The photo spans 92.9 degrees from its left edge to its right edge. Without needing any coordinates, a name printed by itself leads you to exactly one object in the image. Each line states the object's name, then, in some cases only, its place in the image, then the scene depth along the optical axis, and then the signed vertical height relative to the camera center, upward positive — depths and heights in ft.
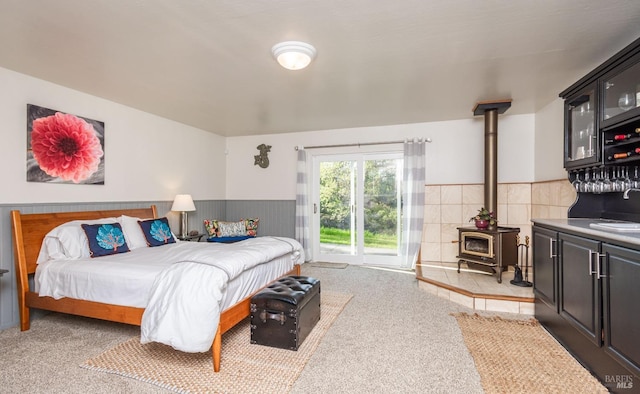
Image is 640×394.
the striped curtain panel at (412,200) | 15.76 -0.01
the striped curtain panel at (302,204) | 17.72 -0.30
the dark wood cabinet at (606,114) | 6.93 +2.29
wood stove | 11.62 -1.92
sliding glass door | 16.87 -0.49
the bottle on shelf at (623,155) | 7.11 +1.15
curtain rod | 16.35 +3.09
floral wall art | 9.78 +1.73
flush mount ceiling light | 7.66 +3.76
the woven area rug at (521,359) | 6.38 -3.85
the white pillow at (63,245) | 9.22 -1.47
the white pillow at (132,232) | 11.09 -1.30
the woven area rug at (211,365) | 6.37 -3.90
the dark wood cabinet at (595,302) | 5.66 -2.26
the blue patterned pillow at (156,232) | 11.62 -1.34
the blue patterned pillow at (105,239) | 9.61 -1.37
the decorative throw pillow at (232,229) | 16.42 -1.67
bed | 7.60 -2.58
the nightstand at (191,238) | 14.44 -1.90
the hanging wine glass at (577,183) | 9.43 +0.57
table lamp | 14.39 -0.43
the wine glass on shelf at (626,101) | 6.93 +2.34
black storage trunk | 7.76 -3.10
